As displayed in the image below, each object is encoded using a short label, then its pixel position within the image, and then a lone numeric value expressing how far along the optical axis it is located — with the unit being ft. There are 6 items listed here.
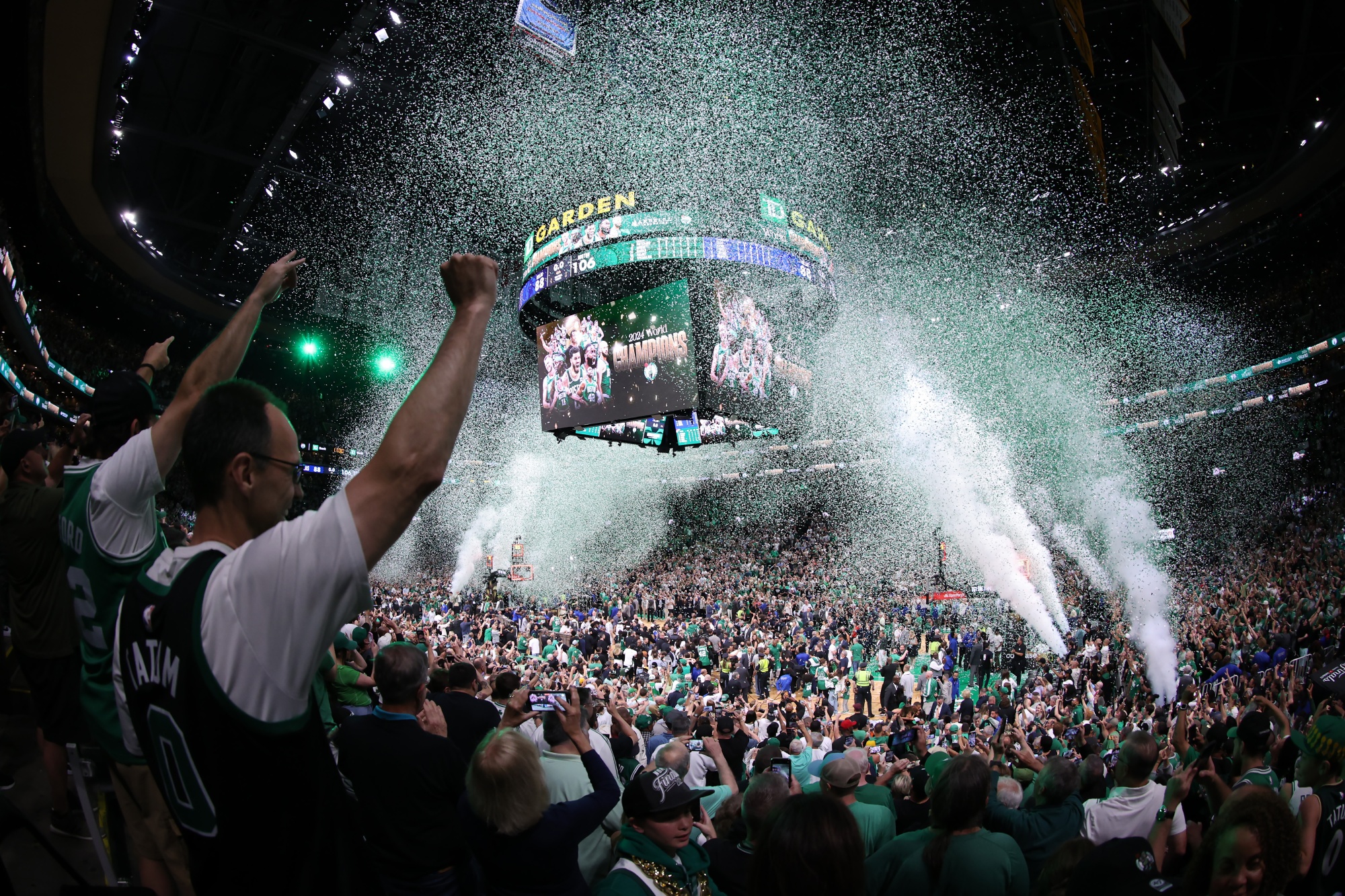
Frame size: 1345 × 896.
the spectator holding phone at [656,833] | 8.45
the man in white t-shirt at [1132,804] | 13.67
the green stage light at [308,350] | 84.23
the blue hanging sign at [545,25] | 43.16
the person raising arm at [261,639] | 4.13
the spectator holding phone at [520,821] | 8.55
